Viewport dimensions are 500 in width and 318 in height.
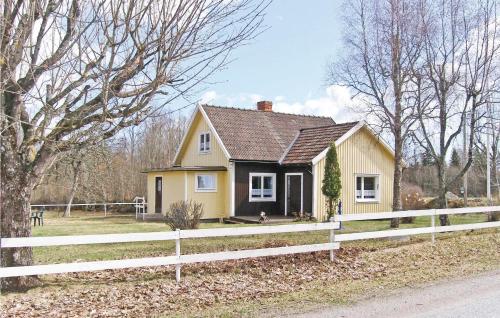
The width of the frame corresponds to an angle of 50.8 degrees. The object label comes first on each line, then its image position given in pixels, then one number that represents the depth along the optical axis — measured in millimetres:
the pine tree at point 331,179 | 21359
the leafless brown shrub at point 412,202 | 29375
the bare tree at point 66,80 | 7309
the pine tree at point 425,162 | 57500
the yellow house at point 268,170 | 25734
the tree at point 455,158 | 63031
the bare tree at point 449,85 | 18594
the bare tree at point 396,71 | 18750
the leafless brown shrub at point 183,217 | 16281
